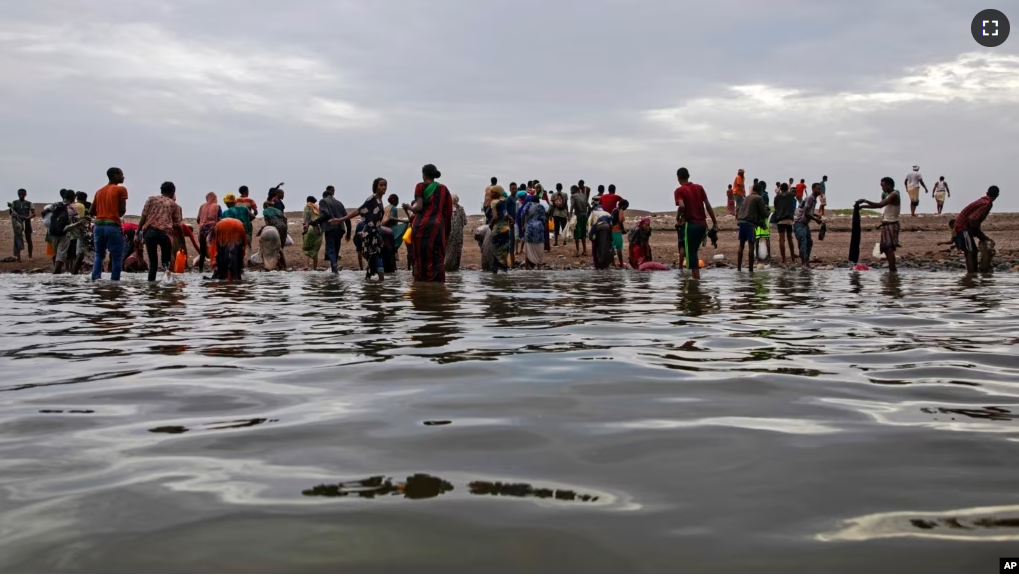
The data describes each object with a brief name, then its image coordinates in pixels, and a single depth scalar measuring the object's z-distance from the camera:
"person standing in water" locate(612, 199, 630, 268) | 20.94
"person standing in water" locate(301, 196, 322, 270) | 22.05
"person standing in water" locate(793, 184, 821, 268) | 20.44
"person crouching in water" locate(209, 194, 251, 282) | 16.25
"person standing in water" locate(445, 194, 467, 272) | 17.88
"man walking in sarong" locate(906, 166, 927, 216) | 29.33
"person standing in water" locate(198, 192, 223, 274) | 19.52
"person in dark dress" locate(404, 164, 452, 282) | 13.50
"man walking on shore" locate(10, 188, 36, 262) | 24.46
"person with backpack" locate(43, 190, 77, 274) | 20.39
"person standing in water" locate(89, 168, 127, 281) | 14.89
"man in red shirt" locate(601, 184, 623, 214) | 20.67
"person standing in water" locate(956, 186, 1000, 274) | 16.36
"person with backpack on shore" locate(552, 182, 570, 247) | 25.78
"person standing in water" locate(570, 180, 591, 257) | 25.55
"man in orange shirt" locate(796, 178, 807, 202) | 24.77
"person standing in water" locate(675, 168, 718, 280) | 14.91
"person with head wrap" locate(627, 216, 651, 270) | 20.67
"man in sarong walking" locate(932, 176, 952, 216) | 33.31
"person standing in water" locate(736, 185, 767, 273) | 19.66
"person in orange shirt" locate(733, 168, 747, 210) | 23.53
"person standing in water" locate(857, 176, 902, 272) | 16.03
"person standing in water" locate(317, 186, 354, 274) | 19.39
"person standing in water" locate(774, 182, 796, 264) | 21.12
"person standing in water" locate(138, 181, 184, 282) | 15.05
